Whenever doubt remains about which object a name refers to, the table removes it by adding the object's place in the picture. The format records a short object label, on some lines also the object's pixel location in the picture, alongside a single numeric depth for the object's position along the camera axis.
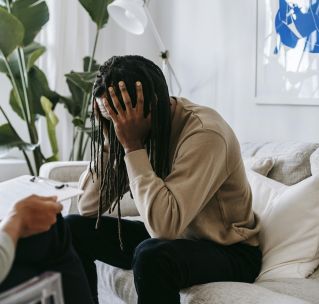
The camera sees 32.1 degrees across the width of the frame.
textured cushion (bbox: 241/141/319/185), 1.79
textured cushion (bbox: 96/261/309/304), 1.16
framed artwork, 2.15
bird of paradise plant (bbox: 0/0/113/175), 2.60
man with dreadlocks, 1.28
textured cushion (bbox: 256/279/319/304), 1.23
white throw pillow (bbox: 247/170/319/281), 1.42
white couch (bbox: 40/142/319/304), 1.20
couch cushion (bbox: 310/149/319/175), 1.70
